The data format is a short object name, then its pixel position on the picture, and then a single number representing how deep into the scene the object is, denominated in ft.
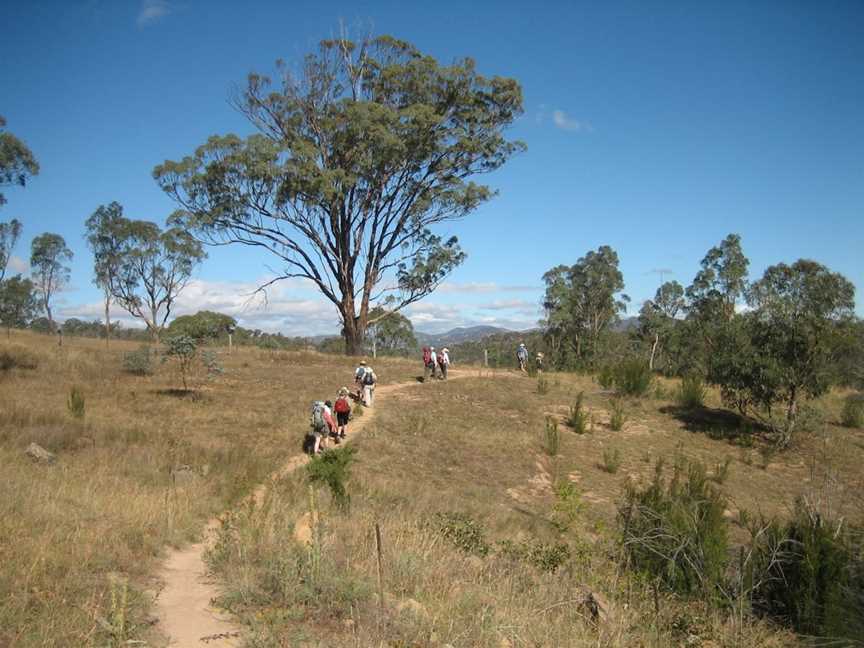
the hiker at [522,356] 94.32
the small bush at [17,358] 62.18
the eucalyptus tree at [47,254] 171.22
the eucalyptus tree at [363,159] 88.07
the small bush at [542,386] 72.69
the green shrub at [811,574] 19.44
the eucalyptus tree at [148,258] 156.04
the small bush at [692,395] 68.33
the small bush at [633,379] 72.90
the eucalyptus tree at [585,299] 144.05
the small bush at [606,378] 78.64
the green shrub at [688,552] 21.98
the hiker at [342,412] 46.68
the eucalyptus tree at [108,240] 154.81
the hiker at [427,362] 78.84
